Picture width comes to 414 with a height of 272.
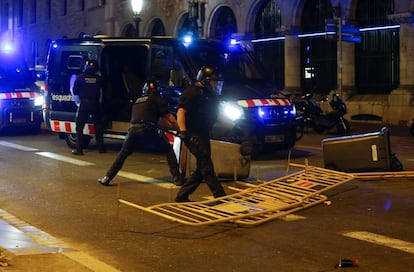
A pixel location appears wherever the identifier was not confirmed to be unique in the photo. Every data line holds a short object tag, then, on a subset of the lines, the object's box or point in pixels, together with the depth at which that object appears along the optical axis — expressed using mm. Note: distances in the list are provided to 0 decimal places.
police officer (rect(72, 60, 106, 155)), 13695
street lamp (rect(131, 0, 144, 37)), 24009
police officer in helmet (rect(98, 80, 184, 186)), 9859
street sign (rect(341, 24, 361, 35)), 20605
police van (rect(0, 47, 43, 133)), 18484
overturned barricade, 7602
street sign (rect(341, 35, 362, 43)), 20194
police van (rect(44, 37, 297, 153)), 12773
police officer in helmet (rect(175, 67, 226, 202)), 8344
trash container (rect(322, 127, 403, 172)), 10477
